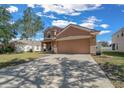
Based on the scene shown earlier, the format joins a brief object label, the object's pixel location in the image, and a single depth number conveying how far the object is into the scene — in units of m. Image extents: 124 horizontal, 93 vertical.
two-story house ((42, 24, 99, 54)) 9.79
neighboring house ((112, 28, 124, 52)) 13.21
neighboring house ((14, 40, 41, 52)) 20.16
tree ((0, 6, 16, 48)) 14.70
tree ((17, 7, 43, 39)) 15.67
